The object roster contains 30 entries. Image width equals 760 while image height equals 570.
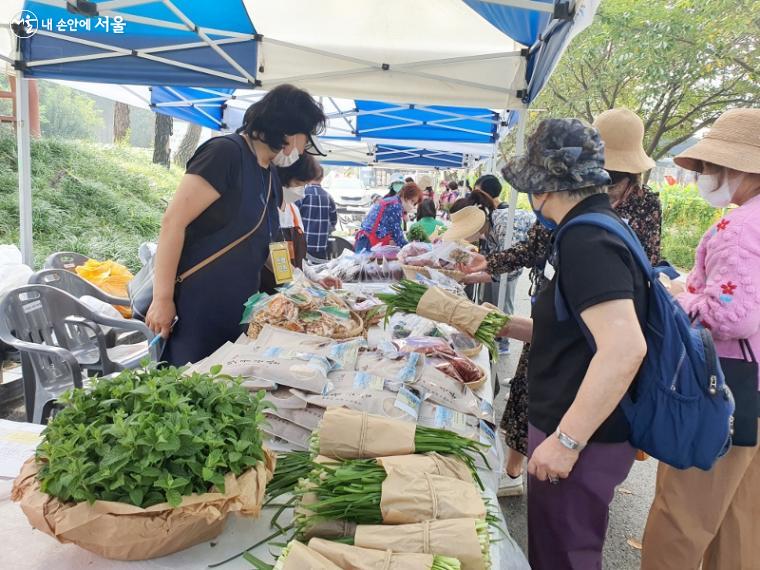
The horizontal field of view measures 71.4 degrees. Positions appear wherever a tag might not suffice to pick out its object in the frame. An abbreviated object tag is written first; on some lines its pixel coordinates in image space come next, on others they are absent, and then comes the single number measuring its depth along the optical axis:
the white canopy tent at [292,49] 3.59
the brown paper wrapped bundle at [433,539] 1.01
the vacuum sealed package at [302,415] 1.50
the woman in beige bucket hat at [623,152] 2.22
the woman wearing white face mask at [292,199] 2.96
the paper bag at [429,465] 1.17
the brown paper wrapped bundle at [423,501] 1.08
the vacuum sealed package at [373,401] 1.49
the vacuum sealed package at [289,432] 1.48
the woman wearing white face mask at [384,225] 6.28
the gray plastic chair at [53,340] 2.75
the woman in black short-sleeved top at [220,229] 2.14
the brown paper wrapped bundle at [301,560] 0.94
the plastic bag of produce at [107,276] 4.35
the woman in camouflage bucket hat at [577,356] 1.37
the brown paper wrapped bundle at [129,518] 0.96
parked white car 24.67
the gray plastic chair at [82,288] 3.62
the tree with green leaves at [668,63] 9.84
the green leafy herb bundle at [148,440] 0.97
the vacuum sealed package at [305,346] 1.77
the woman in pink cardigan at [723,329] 1.76
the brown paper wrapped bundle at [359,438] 1.25
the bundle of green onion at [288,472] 1.31
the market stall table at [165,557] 1.06
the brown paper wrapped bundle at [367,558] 0.95
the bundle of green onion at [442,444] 1.28
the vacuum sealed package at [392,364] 1.73
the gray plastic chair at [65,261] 4.25
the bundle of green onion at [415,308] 2.13
